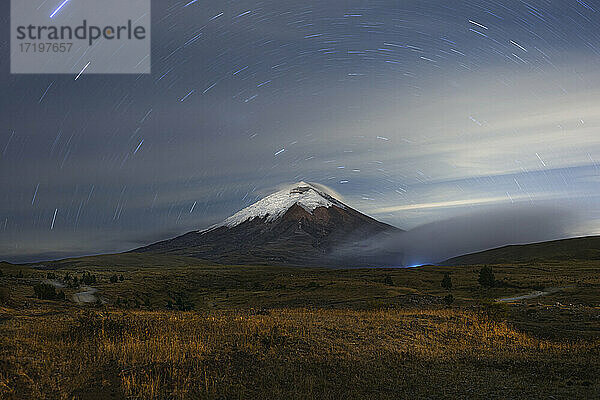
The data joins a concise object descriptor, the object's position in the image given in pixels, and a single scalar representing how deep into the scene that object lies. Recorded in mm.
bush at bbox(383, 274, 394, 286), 54531
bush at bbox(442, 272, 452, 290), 49412
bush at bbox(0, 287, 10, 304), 25797
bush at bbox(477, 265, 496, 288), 48438
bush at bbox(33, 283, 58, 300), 34238
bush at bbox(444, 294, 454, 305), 33066
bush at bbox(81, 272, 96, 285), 55262
